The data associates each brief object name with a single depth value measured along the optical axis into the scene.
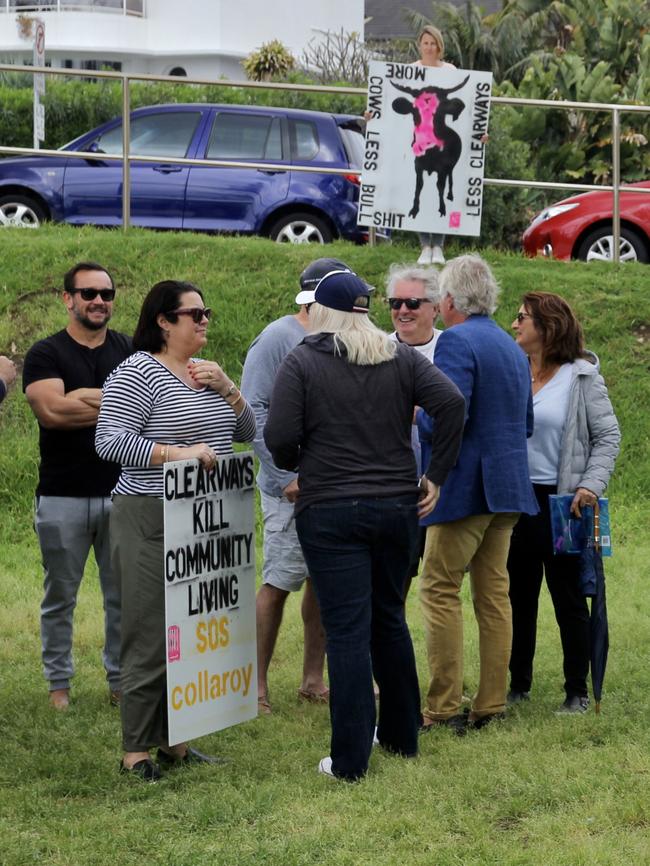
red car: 13.52
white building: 36.97
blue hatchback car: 13.75
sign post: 14.06
